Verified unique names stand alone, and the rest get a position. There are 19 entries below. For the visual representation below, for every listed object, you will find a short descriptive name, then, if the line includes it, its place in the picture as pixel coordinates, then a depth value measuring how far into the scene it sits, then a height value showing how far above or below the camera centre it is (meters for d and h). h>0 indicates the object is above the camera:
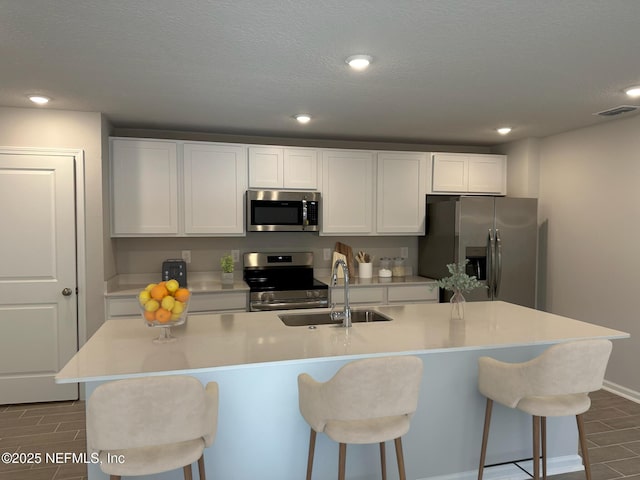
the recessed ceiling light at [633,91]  3.05 +0.92
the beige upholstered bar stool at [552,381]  2.09 -0.71
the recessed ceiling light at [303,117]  3.88 +0.95
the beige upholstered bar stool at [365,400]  1.81 -0.69
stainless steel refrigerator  4.46 -0.13
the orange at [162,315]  2.16 -0.40
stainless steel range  4.23 -0.53
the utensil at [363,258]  4.94 -0.31
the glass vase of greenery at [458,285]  2.71 -0.33
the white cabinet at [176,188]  4.13 +0.38
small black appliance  4.34 -0.39
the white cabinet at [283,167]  4.46 +0.60
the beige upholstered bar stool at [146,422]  1.57 -0.67
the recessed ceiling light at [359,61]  2.49 +0.92
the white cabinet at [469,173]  4.95 +0.60
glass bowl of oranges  2.15 -0.35
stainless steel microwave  4.42 +0.18
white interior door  3.69 -0.37
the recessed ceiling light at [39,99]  3.33 +0.96
